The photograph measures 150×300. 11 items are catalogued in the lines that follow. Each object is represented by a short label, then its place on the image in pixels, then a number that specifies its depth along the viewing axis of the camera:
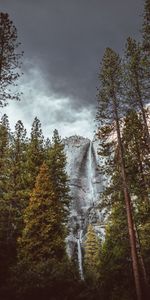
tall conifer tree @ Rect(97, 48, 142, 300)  20.36
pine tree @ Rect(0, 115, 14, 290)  24.16
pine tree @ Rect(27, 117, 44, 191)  31.66
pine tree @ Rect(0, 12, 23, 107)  17.67
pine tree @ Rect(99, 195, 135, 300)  23.39
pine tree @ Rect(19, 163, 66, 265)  24.38
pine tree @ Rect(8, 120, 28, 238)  30.38
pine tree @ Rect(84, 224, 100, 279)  50.28
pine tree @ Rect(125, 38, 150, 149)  20.56
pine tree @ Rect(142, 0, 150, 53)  17.25
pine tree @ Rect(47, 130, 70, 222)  32.09
